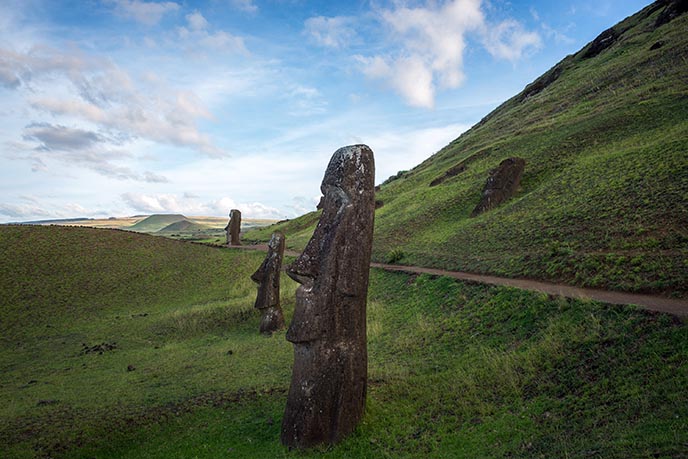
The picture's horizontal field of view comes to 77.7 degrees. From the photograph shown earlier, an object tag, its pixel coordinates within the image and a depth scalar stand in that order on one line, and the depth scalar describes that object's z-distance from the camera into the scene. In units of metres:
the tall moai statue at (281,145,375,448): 8.33
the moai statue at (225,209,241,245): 45.53
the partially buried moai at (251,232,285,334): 19.31
